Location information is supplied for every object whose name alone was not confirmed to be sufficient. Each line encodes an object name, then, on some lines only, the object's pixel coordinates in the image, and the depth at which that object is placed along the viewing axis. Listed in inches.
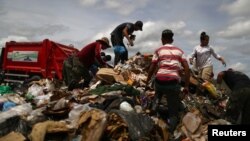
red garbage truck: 254.2
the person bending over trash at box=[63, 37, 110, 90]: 174.3
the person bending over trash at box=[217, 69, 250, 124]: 125.9
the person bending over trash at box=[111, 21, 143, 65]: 214.4
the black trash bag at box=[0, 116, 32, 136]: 118.3
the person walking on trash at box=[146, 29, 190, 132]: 120.6
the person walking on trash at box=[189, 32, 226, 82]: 185.3
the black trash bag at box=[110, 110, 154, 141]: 108.4
